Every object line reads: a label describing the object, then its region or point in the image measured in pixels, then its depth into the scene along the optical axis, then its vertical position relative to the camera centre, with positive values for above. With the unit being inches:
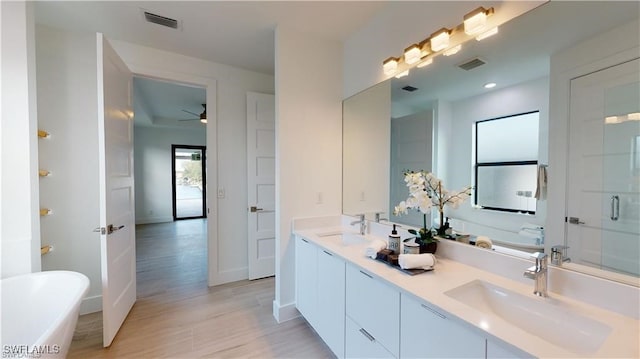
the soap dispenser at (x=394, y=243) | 59.6 -16.4
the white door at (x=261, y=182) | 120.8 -4.0
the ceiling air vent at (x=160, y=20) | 79.9 +50.8
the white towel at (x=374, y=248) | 59.1 -17.6
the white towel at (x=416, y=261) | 50.7 -17.6
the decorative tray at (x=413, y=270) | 50.2 -19.5
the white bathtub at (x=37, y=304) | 54.7 -30.9
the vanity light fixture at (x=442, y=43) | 53.4 +32.5
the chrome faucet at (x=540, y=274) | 40.6 -16.0
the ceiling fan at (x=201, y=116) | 177.7 +52.8
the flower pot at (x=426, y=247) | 58.7 -17.0
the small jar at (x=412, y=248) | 57.3 -17.0
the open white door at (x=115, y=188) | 71.4 -4.5
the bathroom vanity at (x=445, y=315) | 32.4 -21.9
